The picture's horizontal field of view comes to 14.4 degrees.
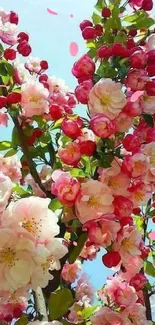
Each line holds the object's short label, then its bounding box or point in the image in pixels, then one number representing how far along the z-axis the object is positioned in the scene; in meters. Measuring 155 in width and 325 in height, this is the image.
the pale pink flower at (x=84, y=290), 1.77
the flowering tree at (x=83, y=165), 0.89
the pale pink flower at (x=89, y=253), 1.57
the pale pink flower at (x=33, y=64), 1.49
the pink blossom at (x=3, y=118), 1.35
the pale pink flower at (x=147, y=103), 1.22
